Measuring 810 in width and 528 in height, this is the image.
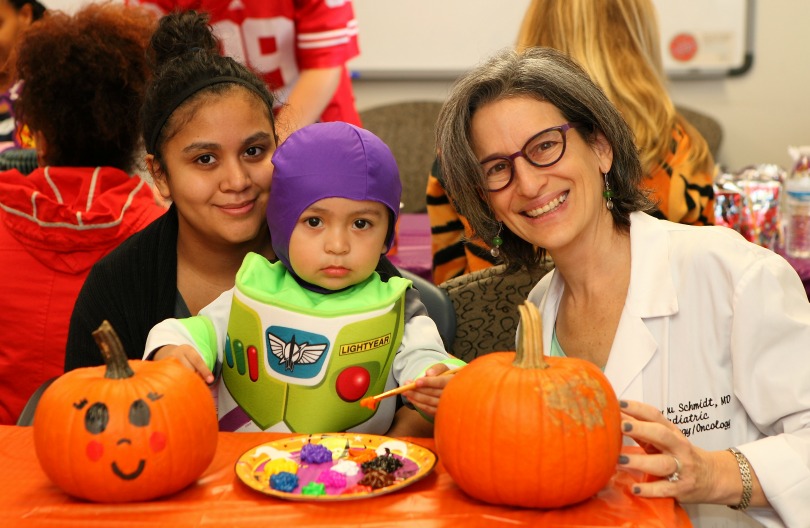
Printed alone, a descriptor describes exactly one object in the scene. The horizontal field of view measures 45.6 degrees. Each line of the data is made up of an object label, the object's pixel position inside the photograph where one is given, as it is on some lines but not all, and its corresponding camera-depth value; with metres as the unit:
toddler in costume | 1.99
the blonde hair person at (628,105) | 3.34
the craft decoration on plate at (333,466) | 1.49
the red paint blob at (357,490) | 1.49
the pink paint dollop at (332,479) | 1.51
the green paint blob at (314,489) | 1.47
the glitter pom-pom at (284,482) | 1.48
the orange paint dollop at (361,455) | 1.61
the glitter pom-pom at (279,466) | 1.56
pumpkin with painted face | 1.46
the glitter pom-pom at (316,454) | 1.60
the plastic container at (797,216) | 3.65
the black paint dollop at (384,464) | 1.55
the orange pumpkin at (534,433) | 1.43
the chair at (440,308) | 2.40
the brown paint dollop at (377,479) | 1.49
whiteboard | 6.36
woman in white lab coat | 1.88
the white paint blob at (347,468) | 1.55
